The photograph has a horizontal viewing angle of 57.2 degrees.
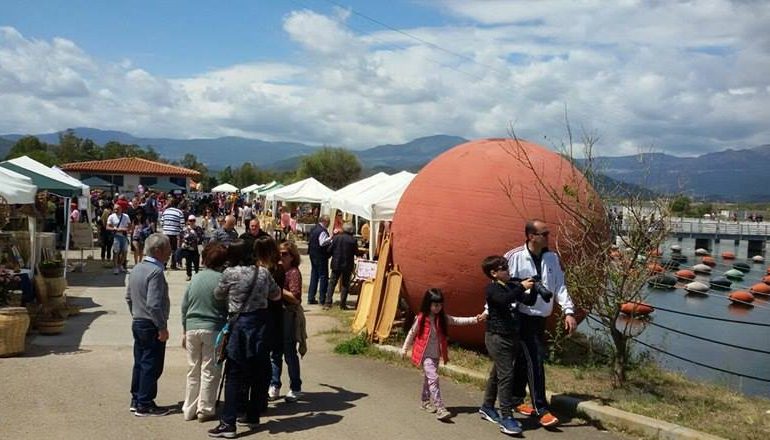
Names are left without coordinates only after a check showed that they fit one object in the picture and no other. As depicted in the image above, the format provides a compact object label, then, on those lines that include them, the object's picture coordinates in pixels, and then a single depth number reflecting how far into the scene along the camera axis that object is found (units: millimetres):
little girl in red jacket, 6699
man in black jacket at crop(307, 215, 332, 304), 13539
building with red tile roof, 62062
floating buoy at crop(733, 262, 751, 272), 44353
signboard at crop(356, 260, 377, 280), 11836
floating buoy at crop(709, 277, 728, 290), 35875
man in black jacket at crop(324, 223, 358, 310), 13156
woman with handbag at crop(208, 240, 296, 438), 5895
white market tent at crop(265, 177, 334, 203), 24578
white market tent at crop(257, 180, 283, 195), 42212
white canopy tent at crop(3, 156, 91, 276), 15508
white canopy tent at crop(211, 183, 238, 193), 57031
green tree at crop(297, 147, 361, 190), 79062
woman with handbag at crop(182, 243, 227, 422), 6172
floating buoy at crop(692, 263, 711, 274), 40444
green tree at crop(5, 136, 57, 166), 77800
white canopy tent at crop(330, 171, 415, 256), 15523
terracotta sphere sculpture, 8633
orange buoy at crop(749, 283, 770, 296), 33688
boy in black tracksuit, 6262
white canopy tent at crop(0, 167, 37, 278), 11586
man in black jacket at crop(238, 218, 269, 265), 6180
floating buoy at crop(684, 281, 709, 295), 32572
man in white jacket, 6477
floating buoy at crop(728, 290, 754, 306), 31150
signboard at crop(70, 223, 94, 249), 18266
